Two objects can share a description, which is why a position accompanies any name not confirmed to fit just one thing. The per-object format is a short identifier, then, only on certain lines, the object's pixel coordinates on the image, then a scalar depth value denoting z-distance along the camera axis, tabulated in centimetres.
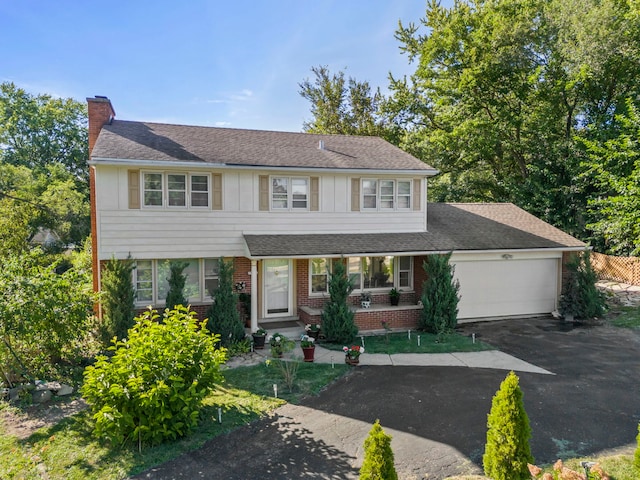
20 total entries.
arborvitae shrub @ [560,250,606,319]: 1513
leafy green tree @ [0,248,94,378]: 844
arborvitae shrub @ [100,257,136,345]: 1123
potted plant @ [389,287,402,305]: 1491
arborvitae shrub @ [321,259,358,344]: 1241
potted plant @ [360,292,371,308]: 1441
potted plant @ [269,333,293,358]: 1099
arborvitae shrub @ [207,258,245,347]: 1204
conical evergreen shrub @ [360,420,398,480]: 456
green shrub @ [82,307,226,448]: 638
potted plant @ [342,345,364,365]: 1054
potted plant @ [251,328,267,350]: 1202
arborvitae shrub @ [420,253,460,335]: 1352
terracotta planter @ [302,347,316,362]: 1088
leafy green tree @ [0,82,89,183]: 3931
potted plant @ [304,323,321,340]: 1260
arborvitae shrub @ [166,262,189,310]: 1213
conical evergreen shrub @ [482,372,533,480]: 514
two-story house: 1265
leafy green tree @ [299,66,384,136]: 3278
